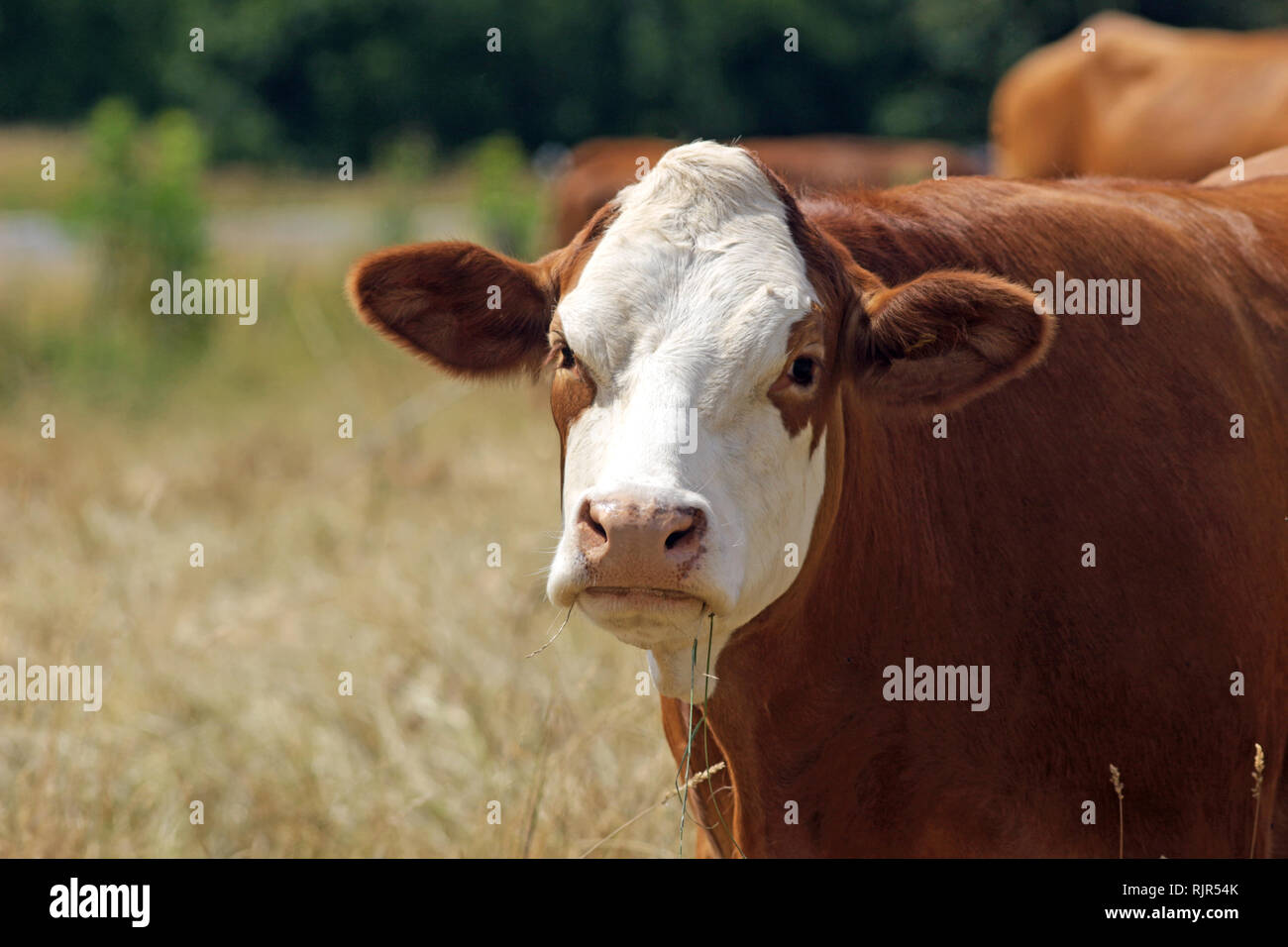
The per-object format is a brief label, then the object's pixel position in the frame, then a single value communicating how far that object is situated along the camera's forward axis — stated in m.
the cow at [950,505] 2.79
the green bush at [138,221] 11.15
